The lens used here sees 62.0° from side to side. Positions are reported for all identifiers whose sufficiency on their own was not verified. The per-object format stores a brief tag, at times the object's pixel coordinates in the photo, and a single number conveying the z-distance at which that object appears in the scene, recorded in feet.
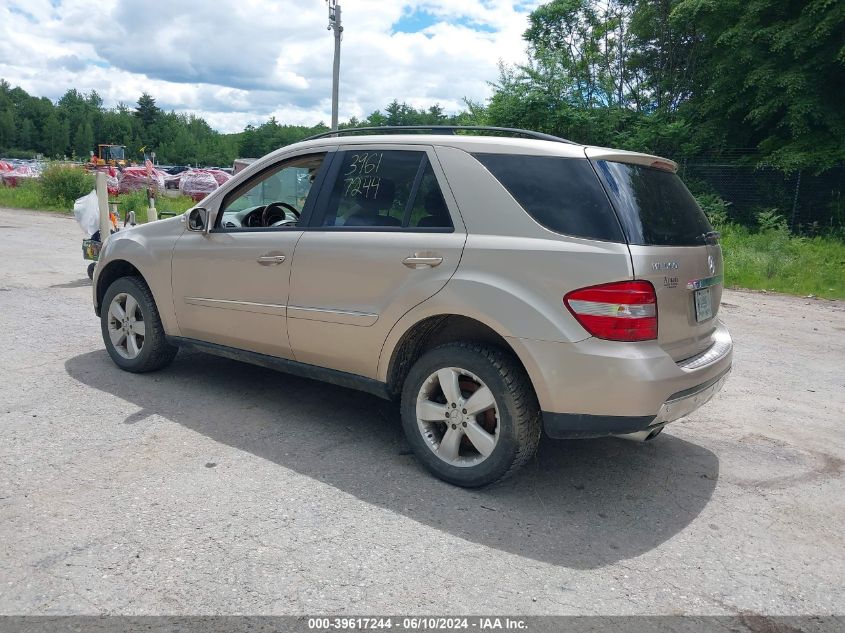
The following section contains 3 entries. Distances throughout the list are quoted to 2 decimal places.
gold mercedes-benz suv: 10.80
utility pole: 73.77
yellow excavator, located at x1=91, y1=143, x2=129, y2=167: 175.77
